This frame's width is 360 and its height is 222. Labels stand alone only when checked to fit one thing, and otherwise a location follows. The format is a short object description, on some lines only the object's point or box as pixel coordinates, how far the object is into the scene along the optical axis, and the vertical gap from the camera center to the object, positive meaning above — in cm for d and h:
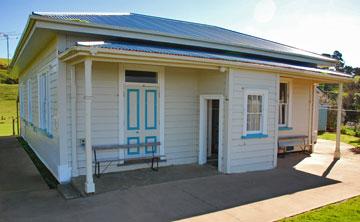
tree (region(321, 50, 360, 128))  1845 +8
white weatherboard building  668 +19
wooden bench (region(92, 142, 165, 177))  707 -147
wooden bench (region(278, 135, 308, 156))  1035 -147
